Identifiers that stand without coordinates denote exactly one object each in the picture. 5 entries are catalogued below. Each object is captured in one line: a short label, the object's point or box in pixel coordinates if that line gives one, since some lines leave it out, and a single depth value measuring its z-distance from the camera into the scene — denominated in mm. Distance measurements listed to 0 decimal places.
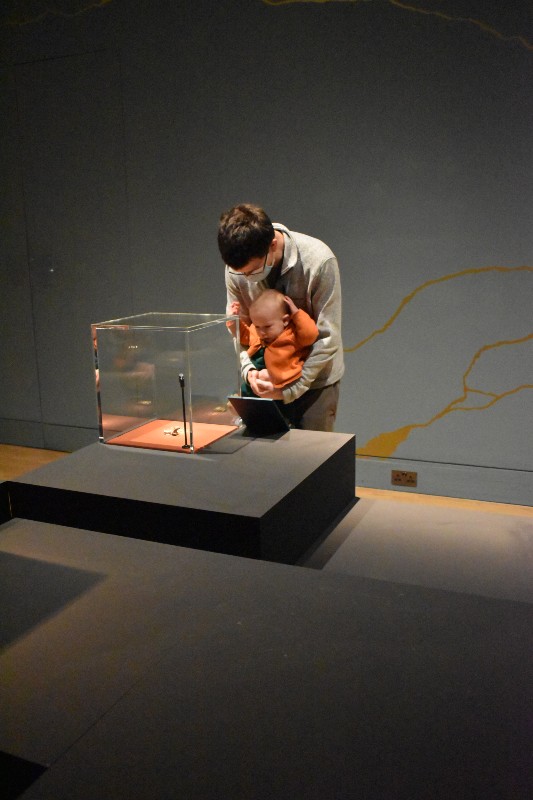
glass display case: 1845
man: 2041
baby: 2008
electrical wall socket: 3359
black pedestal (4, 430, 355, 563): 1478
